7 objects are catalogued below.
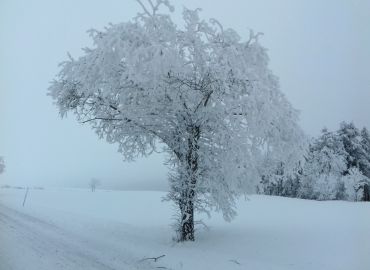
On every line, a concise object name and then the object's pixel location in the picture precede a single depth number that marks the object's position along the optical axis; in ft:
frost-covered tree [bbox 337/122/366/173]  170.09
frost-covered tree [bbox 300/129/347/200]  165.27
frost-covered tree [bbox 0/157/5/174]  292.81
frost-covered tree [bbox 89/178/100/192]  329.07
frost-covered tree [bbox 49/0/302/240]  44.50
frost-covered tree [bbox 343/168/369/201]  159.53
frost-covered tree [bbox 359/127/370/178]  168.86
